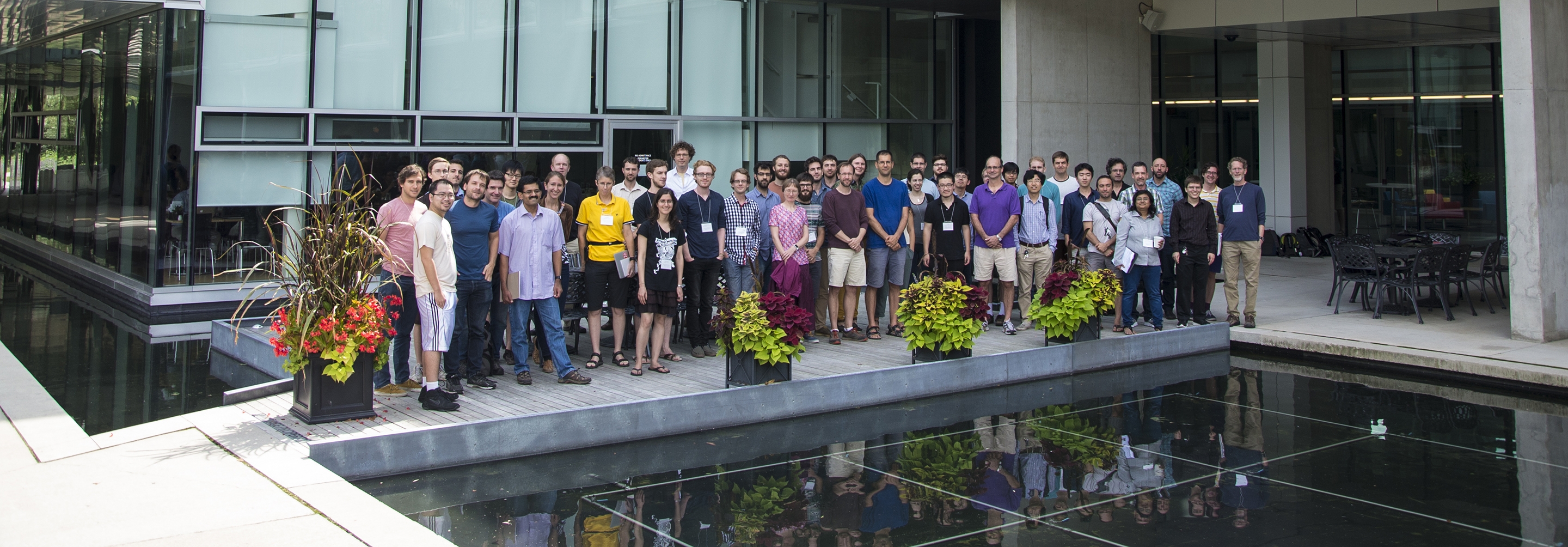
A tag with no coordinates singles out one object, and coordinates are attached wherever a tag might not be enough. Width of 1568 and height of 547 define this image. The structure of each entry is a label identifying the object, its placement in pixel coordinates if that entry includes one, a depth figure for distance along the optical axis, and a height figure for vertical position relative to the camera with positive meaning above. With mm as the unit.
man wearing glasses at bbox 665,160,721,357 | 9422 +614
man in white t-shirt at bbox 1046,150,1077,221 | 12375 +1512
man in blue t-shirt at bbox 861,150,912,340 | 10867 +852
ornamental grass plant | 7059 +92
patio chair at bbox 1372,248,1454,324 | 12164 +461
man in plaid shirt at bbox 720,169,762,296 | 9914 +711
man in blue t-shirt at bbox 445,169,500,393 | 8016 +363
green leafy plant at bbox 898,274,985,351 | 9195 -5
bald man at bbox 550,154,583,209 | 9484 +1125
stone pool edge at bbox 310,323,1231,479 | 6598 -646
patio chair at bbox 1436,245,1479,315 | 12602 +575
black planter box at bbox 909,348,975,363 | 9359 -311
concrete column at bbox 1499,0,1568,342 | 10828 +1428
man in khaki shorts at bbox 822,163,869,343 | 10570 +751
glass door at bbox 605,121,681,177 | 15586 +2332
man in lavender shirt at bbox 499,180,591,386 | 8422 +331
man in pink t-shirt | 7723 +464
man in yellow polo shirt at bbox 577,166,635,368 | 8969 +559
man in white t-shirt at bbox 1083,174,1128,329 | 11555 +924
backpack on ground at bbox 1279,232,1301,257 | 19875 +1193
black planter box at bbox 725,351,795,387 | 8305 -405
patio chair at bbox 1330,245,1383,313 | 12595 +557
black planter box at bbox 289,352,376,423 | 7141 -509
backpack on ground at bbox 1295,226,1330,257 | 19875 +1273
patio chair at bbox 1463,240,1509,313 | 13062 +579
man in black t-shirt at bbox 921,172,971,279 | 11188 +832
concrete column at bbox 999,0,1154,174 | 15484 +3242
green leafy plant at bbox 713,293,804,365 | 8188 -149
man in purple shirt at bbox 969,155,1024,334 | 11266 +866
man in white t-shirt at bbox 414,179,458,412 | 7500 +167
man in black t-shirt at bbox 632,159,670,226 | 9078 +1036
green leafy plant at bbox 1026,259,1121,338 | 10156 +142
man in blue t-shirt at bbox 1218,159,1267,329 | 11805 +891
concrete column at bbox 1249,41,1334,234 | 20094 +3341
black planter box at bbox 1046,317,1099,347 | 10336 -124
